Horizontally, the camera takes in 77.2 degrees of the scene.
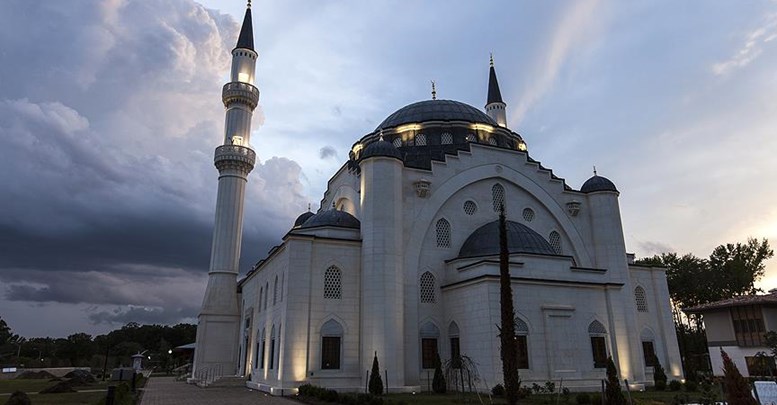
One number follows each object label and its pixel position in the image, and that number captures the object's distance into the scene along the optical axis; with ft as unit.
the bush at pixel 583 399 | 47.32
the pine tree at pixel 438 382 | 62.80
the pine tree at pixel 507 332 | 40.91
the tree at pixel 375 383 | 58.85
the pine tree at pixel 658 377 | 67.87
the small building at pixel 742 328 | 85.61
